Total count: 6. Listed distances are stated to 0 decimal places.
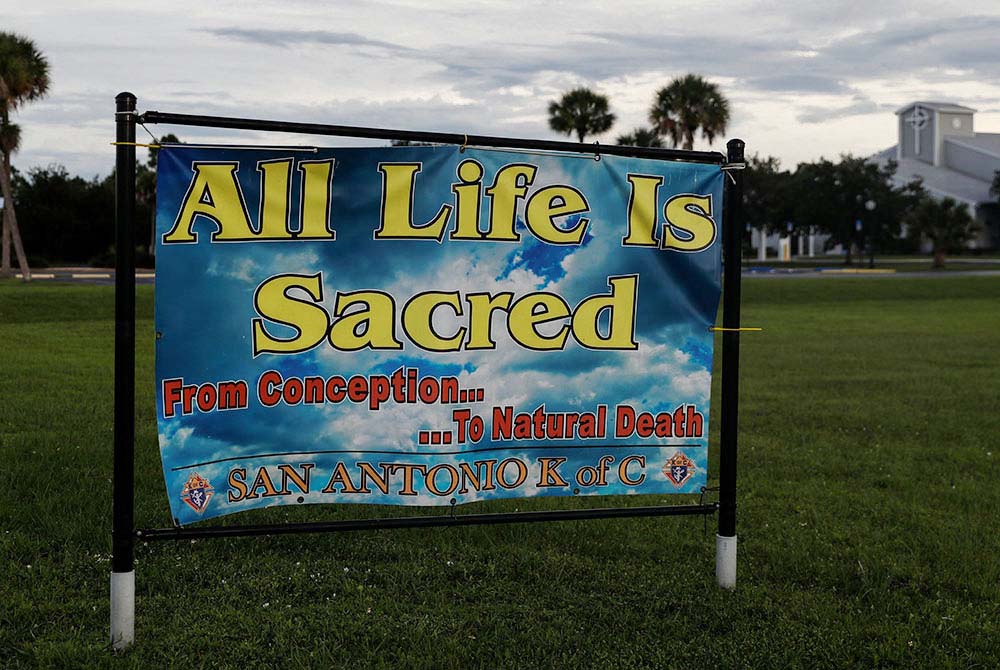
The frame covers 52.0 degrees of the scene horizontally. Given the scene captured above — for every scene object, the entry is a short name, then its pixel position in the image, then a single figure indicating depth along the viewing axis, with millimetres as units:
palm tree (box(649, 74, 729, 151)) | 50562
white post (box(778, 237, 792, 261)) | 76488
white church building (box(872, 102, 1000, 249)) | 96625
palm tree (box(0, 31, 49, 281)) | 35188
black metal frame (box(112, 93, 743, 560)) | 3928
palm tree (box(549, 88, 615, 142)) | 50562
